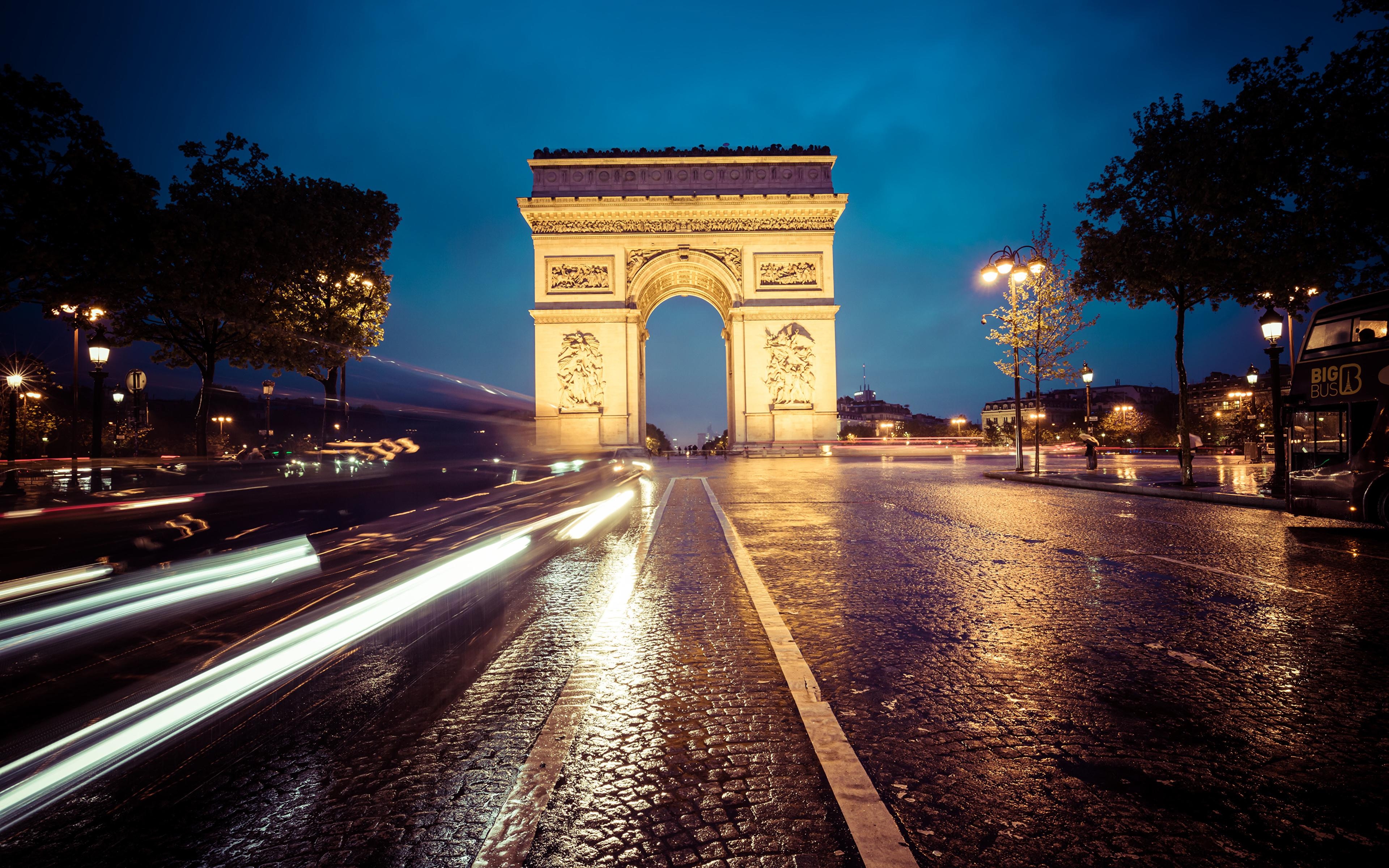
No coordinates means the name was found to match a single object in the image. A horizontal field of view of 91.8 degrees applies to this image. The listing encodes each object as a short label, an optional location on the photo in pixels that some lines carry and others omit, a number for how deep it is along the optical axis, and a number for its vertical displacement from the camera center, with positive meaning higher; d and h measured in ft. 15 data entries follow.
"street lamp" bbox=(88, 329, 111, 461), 42.80 +5.34
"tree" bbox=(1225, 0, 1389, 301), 32.50 +13.81
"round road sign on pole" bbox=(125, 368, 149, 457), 48.96 +4.97
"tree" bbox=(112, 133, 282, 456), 53.26 +14.70
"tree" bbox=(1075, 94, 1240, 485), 38.73 +13.40
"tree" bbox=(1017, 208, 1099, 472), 64.59 +11.61
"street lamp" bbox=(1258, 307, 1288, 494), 43.42 +6.42
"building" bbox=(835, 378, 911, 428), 488.85 +24.33
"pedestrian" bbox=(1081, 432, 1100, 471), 66.28 -1.12
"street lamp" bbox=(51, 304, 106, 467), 49.44 +10.30
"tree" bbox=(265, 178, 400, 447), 71.26 +19.53
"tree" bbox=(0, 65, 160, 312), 40.65 +15.46
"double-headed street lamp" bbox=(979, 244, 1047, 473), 58.65 +15.26
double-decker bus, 25.75 +0.92
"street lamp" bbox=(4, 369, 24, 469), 46.03 +2.60
